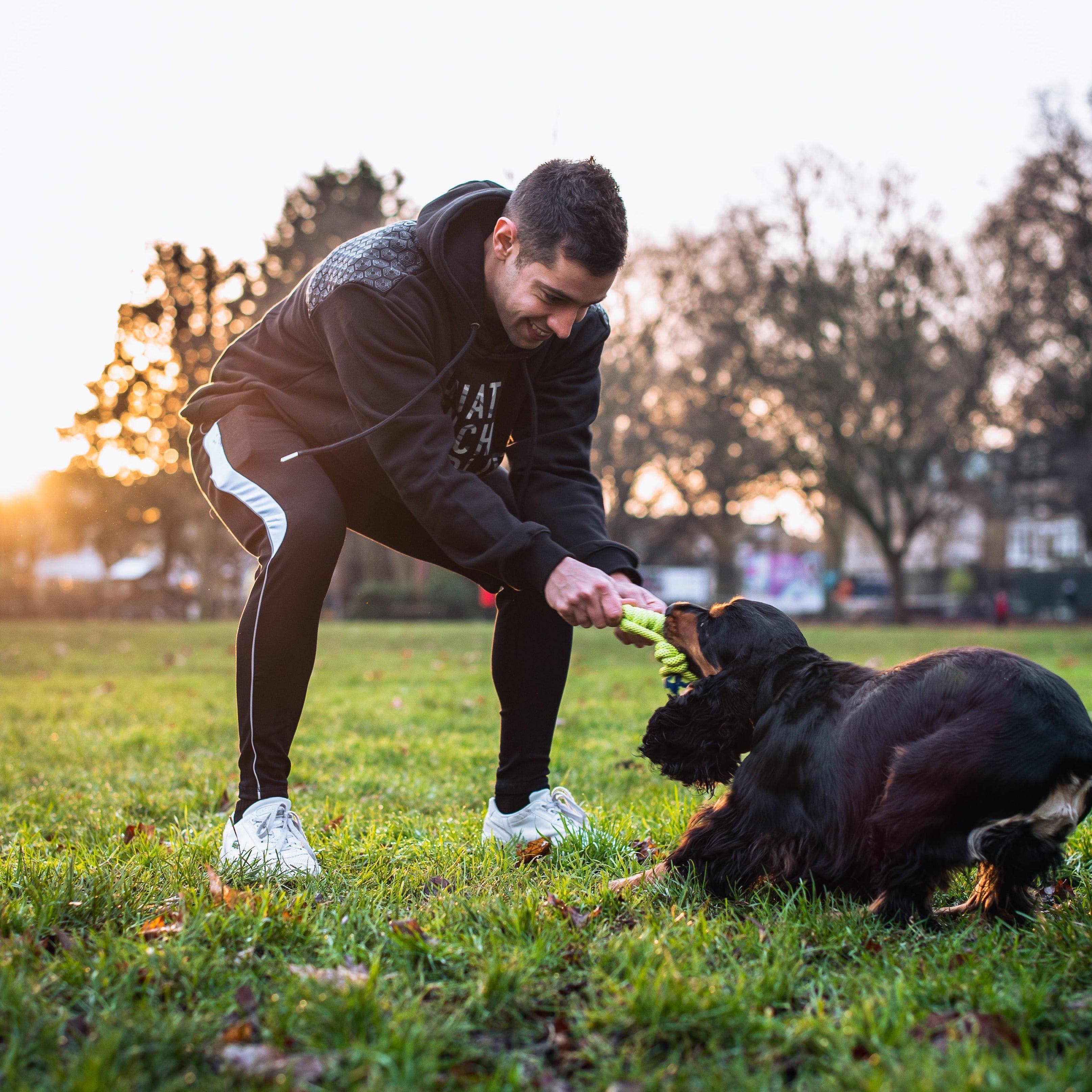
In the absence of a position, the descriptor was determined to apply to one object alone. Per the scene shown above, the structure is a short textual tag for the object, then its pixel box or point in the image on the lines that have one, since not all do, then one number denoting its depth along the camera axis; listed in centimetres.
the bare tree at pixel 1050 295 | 2052
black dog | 210
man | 255
